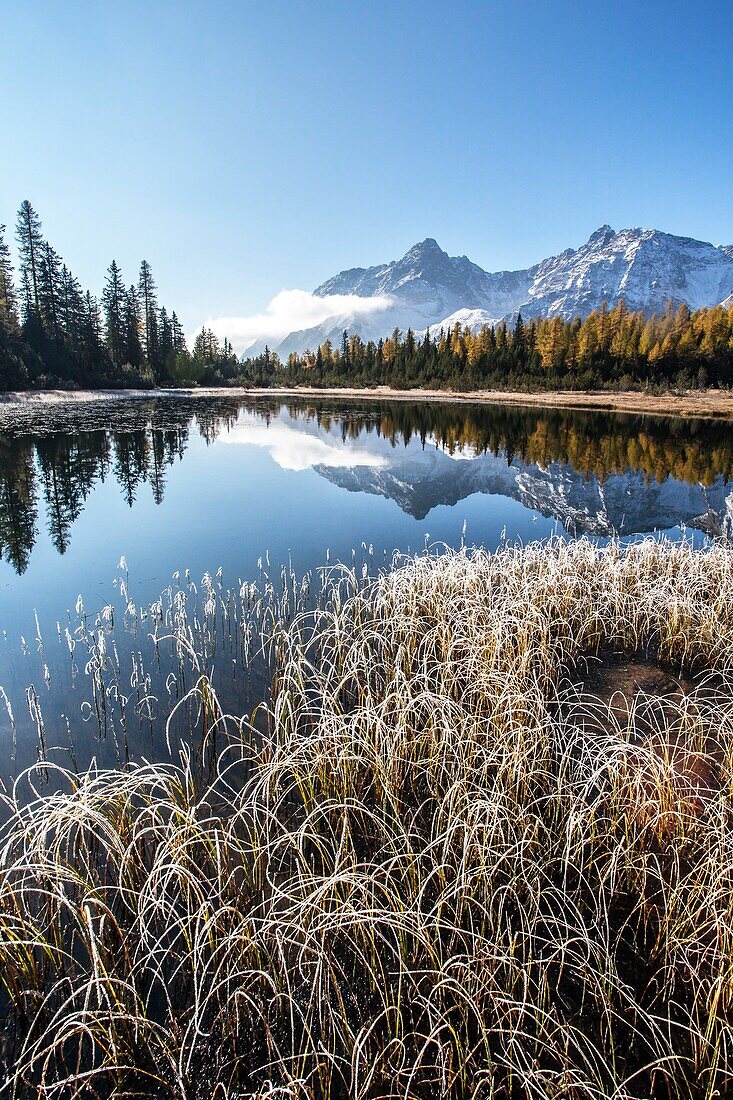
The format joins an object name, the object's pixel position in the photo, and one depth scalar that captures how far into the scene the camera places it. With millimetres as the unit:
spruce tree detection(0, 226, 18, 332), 42219
